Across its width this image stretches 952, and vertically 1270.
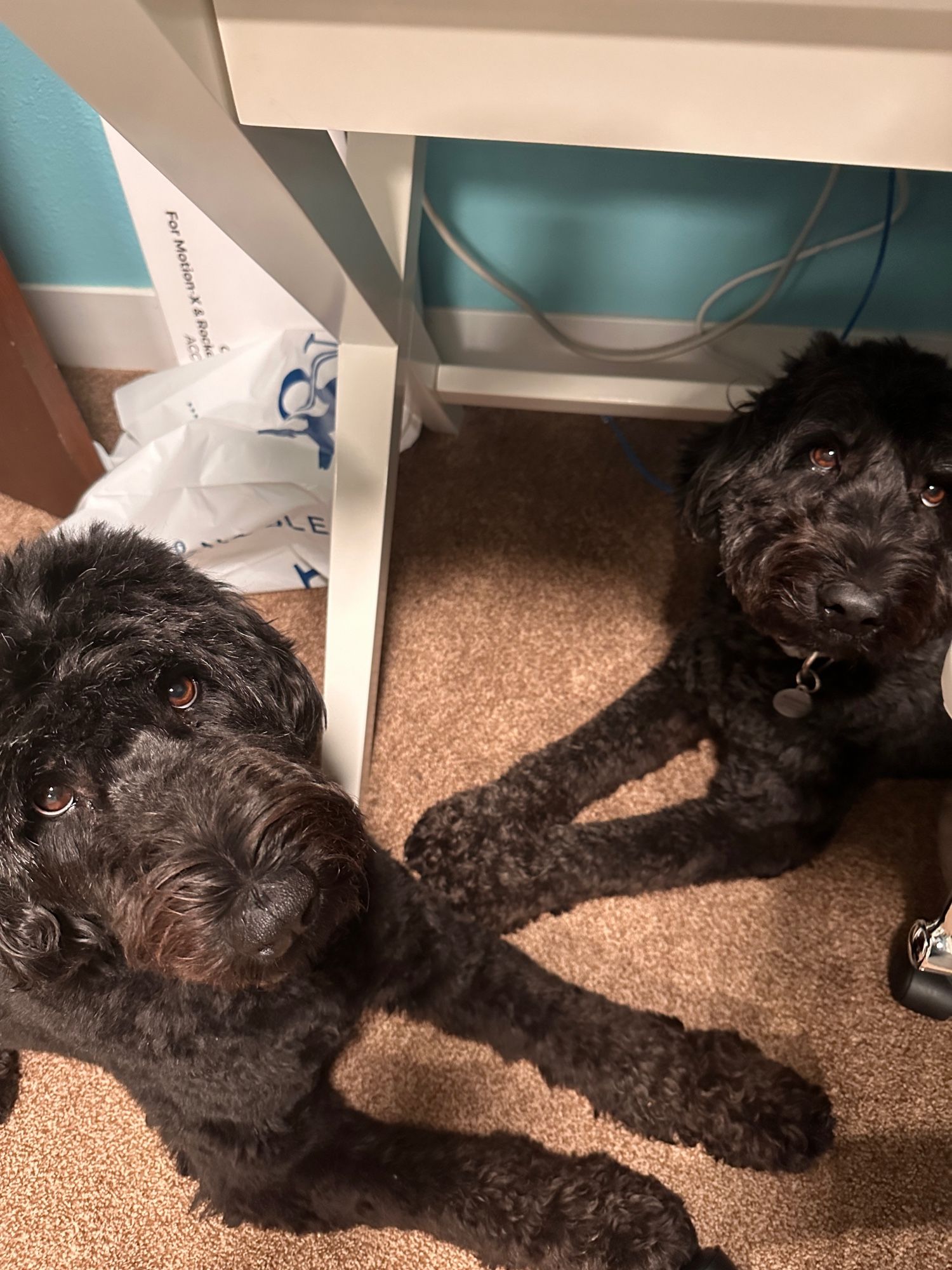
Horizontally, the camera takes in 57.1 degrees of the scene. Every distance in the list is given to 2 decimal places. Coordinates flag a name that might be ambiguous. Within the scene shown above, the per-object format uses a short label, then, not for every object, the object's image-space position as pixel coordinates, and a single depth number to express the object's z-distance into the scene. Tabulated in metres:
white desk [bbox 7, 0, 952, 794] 0.51
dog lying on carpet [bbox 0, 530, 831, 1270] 0.76
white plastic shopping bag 1.45
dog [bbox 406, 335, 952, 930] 1.00
